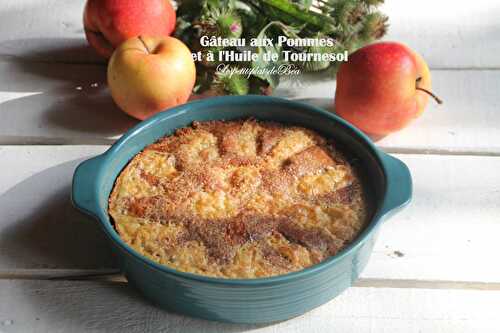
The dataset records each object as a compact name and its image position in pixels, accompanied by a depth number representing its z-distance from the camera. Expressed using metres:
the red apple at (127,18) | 1.59
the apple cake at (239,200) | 1.12
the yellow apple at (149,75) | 1.46
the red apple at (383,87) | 1.44
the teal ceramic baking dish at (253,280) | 1.03
